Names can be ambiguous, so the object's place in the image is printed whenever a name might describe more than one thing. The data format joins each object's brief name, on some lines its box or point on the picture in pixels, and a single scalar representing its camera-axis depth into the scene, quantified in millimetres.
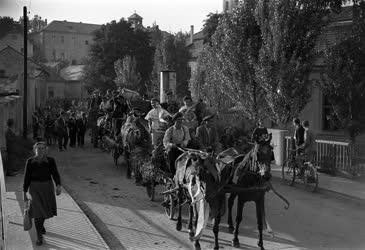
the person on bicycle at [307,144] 14588
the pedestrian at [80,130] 25797
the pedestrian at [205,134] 11156
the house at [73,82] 82000
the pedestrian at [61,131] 23625
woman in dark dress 8297
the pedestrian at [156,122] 12664
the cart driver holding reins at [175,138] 10555
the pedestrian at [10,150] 16016
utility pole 23578
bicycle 13969
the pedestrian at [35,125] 26862
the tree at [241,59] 20078
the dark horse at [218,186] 8219
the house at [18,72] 30650
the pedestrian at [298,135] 15094
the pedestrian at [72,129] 25266
